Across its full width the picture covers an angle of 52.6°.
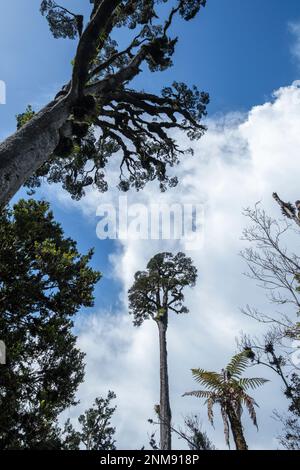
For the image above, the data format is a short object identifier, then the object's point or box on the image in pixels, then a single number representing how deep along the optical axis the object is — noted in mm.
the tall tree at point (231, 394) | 5584
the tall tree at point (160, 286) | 16469
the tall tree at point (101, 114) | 5312
